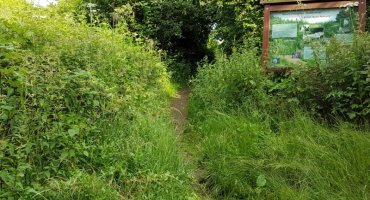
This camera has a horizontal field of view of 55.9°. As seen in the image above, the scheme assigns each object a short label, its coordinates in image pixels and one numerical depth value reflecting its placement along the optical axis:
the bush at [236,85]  5.03
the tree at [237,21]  8.34
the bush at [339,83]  4.05
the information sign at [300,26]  5.14
